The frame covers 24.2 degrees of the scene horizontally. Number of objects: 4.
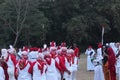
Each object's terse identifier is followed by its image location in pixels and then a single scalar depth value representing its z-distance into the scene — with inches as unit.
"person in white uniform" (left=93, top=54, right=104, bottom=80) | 506.9
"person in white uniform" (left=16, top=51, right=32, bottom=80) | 361.9
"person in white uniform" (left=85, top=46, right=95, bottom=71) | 754.2
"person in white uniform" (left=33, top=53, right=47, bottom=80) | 357.1
